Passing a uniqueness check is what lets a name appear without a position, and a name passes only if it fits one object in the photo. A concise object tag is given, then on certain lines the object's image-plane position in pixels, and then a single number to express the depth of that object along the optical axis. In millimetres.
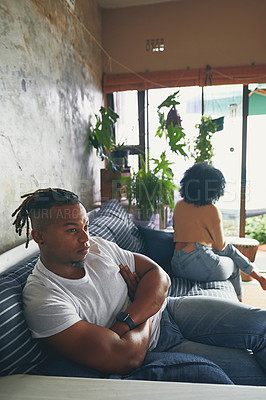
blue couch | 894
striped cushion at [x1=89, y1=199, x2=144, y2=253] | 1979
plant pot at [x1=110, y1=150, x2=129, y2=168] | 3090
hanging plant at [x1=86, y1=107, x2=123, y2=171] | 2861
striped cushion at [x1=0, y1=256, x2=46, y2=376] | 883
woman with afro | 2021
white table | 660
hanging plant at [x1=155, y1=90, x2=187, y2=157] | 3020
